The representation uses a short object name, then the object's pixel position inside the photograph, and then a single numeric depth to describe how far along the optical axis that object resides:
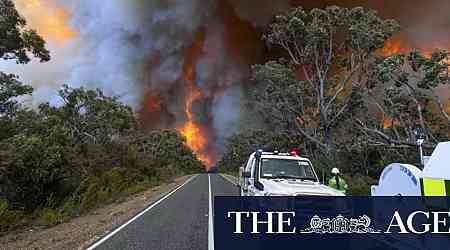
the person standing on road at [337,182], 11.98
